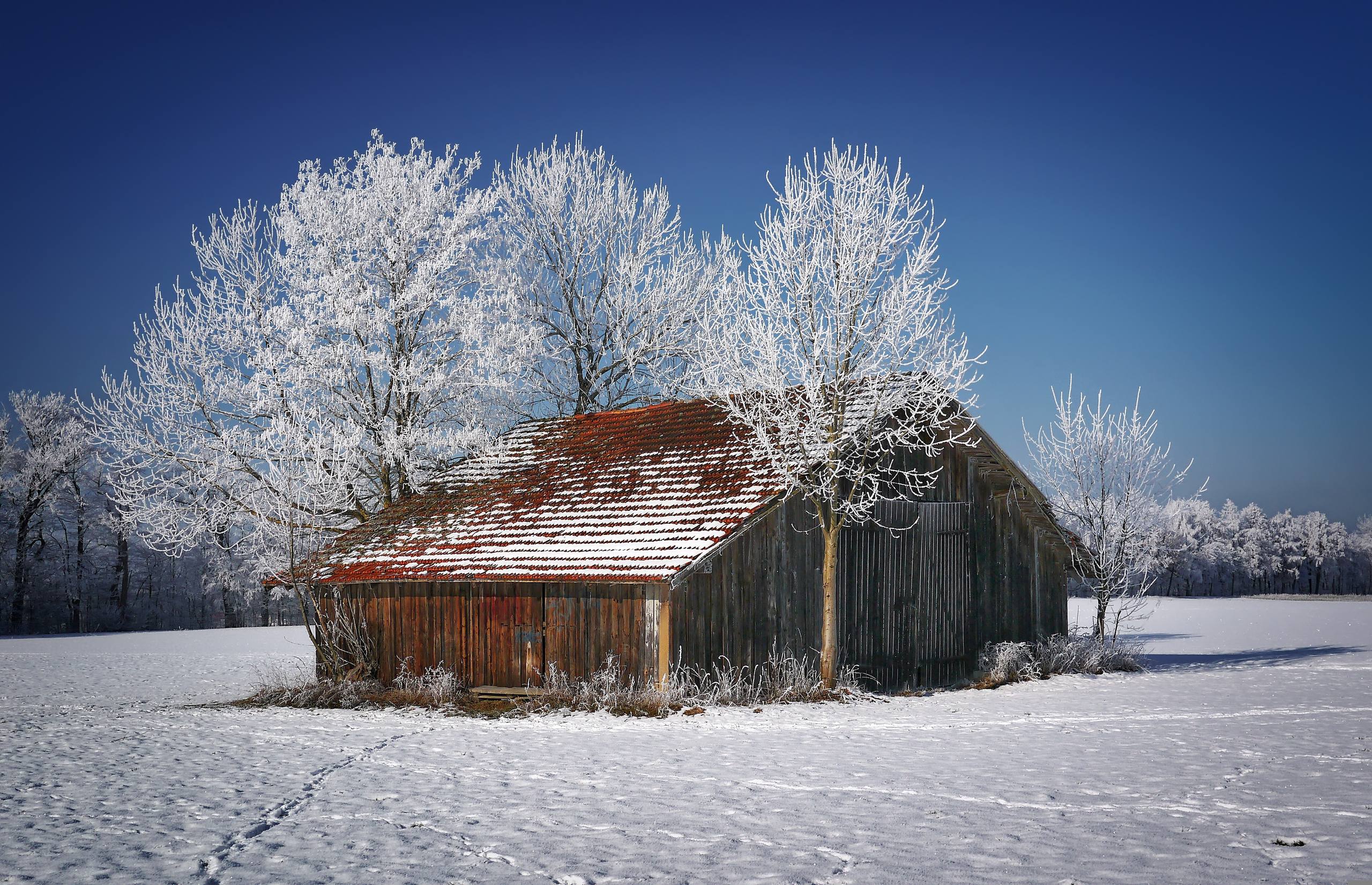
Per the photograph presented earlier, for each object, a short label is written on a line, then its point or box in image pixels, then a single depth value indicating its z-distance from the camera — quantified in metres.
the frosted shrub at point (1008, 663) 20.11
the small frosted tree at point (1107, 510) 24.61
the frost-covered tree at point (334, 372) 22.56
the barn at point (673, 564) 16.23
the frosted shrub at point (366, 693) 17.42
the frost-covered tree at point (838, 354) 17.17
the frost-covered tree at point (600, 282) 31.42
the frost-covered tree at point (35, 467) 44.09
